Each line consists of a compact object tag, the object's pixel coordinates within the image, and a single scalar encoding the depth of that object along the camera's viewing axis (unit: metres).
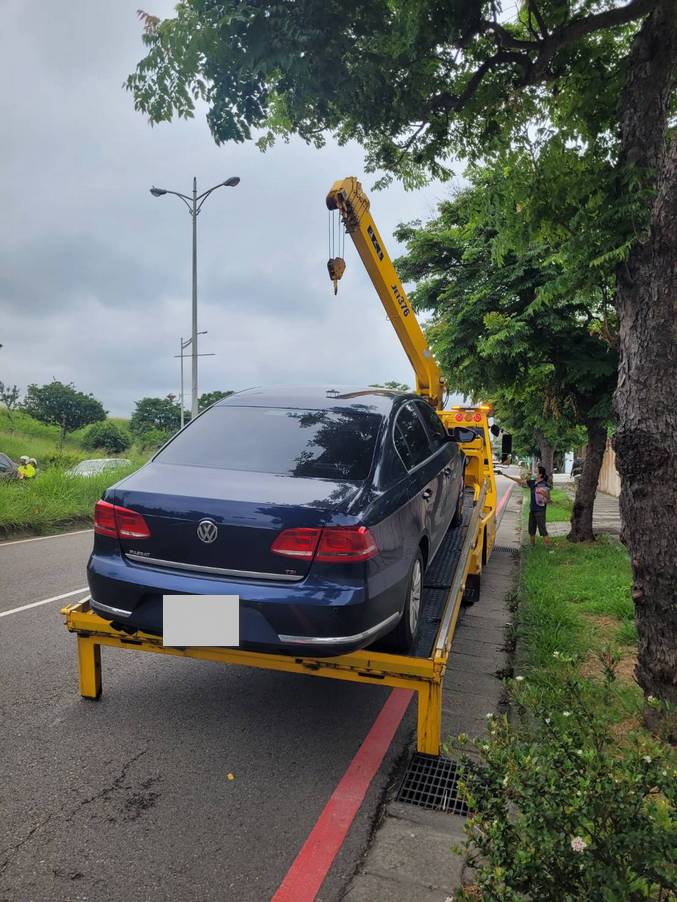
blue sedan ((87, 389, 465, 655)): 2.79
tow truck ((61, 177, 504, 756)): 2.98
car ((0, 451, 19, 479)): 14.65
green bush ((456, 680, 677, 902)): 1.64
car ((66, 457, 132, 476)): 15.56
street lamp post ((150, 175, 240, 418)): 17.38
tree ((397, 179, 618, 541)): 8.76
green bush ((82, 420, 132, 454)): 43.41
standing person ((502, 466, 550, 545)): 10.78
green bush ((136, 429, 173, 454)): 46.98
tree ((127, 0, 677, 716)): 3.36
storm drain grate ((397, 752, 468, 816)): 2.78
